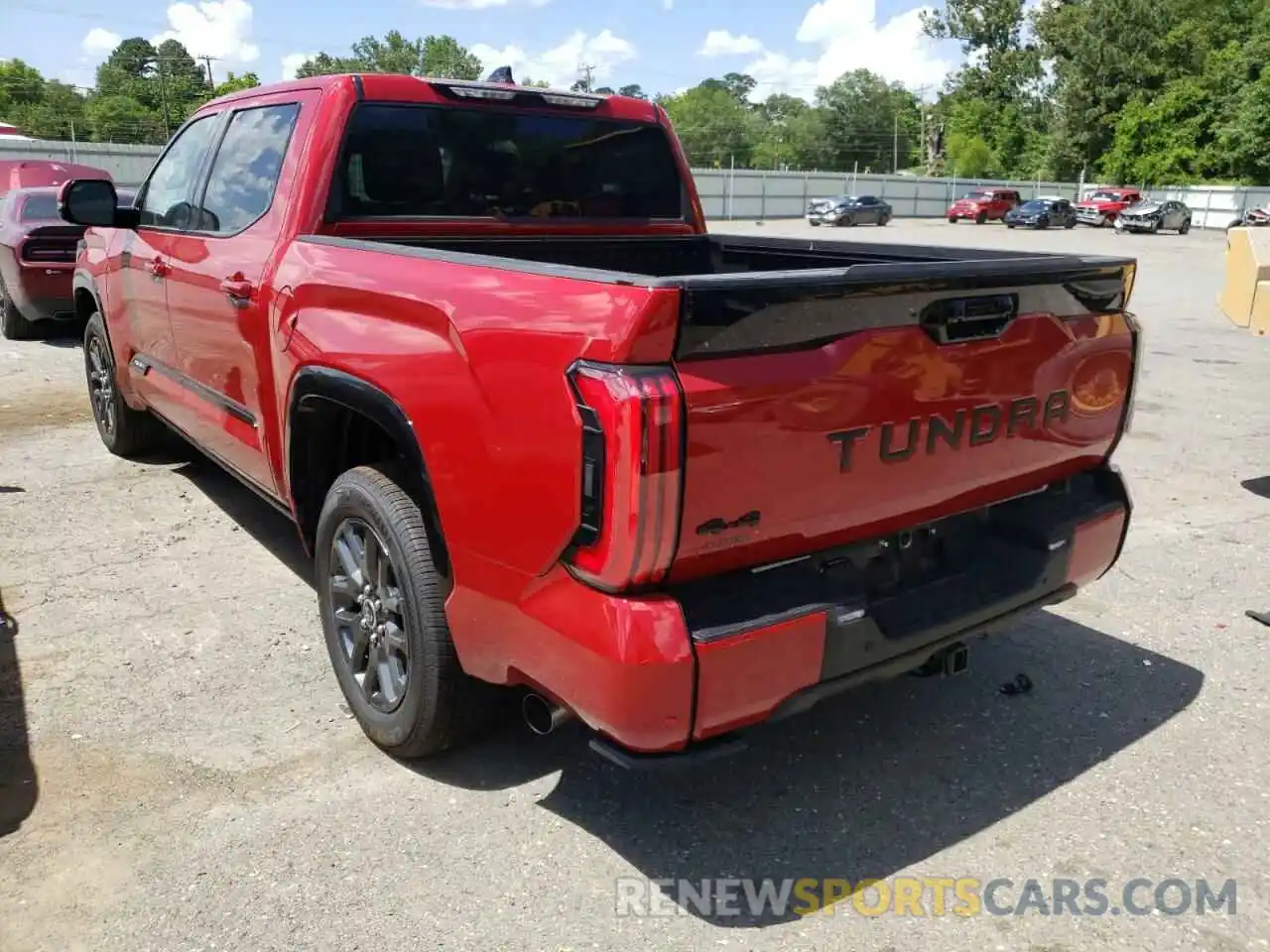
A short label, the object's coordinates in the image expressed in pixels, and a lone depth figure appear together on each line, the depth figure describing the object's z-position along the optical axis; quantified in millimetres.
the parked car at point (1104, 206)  45031
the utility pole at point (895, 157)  106756
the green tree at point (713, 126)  112375
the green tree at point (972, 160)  73000
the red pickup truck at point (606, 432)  2260
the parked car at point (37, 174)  12727
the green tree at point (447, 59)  111938
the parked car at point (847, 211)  43750
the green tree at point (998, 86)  74750
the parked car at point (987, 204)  47312
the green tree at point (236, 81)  89875
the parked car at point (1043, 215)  42406
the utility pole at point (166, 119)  73938
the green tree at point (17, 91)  84312
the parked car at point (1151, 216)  41656
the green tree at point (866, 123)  112688
